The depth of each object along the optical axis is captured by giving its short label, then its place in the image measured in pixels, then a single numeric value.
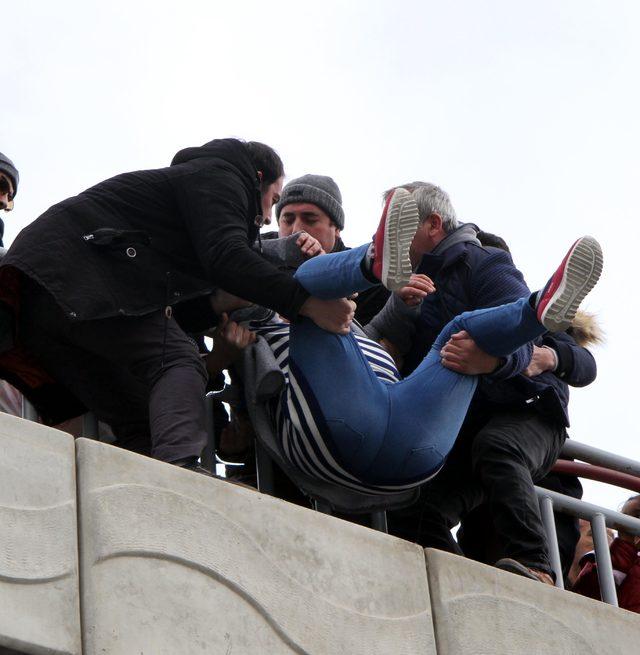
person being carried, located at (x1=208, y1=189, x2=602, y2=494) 10.12
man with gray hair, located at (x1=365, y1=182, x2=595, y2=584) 11.09
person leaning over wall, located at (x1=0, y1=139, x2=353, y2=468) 10.06
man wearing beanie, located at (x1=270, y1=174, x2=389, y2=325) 11.95
